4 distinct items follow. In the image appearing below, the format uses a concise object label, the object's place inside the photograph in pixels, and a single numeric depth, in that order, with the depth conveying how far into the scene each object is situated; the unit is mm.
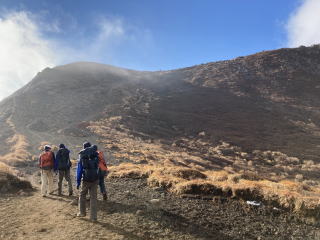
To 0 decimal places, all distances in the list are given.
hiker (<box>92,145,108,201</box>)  9312
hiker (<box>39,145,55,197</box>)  11078
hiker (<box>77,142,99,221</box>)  7672
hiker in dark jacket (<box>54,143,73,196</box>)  10898
